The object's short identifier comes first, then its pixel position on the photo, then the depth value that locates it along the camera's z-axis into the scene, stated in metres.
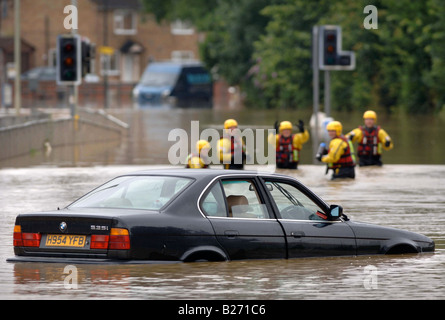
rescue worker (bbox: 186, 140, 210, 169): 20.22
